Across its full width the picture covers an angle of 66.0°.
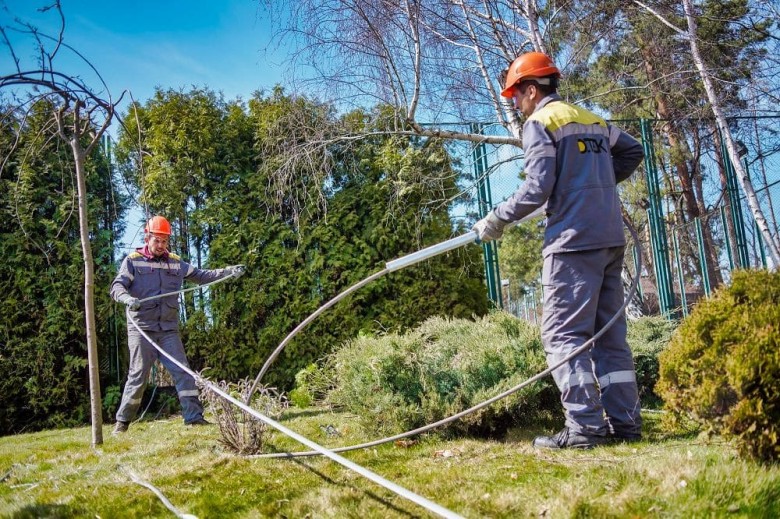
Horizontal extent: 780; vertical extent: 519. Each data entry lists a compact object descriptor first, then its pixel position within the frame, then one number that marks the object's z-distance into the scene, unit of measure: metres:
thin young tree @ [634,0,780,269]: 6.73
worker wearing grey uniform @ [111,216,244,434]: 6.05
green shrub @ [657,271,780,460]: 2.35
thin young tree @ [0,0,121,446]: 4.32
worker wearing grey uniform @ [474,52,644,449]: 3.31
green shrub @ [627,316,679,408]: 5.20
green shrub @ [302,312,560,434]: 4.10
